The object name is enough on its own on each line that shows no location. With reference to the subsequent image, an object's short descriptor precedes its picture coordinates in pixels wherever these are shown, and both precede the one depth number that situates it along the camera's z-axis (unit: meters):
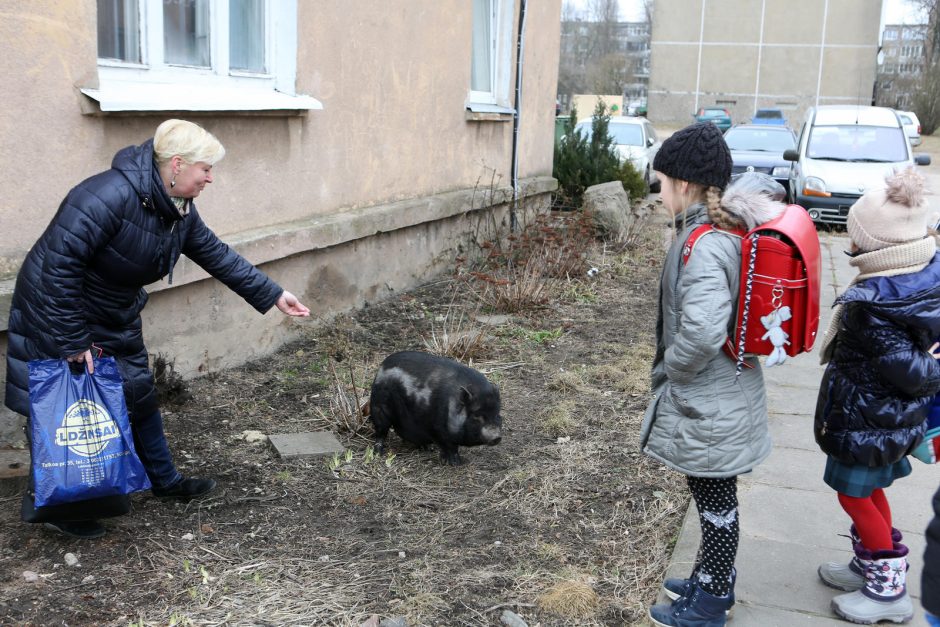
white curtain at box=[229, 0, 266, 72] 5.84
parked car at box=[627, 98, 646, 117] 57.31
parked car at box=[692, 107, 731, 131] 38.53
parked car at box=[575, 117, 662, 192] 17.92
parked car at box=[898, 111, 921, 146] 33.74
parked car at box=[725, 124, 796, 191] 17.02
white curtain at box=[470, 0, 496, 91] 9.75
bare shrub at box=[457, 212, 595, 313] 7.78
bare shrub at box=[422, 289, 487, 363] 6.18
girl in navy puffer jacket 2.92
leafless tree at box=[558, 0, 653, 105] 65.94
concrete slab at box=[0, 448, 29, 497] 3.82
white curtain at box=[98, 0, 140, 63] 4.73
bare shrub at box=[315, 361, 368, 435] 4.96
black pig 4.43
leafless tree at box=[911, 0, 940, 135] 44.35
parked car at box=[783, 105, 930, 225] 13.63
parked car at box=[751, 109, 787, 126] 37.75
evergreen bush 14.20
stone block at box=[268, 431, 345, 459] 4.62
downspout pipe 10.09
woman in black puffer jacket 3.16
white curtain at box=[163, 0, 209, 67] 5.21
